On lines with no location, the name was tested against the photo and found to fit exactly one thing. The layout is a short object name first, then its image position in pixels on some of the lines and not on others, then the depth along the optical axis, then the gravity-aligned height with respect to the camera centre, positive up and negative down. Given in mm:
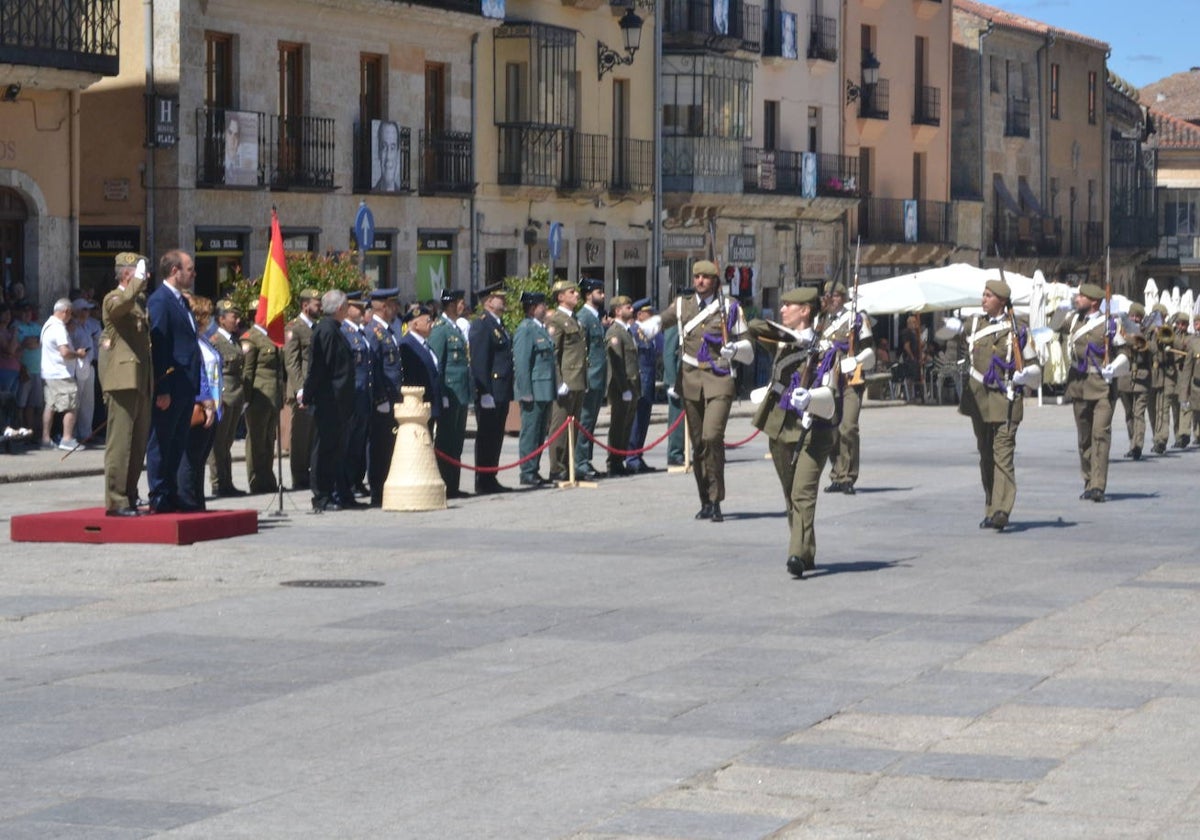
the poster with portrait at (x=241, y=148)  33906 +3194
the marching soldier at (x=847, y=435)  21109 -513
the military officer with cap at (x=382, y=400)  19797 -185
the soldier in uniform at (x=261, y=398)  20688 -174
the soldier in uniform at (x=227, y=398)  20250 -173
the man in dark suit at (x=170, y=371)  16531 +45
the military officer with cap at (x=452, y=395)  21047 -156
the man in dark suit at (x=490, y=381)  21594 -37
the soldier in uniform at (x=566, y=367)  22797 +90
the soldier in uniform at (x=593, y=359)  23578 +172
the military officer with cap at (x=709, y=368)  18328 +64
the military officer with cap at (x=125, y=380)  16125 -15
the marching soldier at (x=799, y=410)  14711 -208
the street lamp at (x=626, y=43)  45438 +6235
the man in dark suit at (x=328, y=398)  19016 -160
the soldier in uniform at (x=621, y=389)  24094 -123
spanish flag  19422 +681
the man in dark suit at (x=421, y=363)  20375 +118
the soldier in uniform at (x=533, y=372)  22516 +43
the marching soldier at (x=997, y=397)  17797 -156
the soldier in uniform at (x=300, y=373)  20297 +36
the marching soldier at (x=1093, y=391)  20984 -138
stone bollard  19328 -742
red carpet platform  16219 -1000
